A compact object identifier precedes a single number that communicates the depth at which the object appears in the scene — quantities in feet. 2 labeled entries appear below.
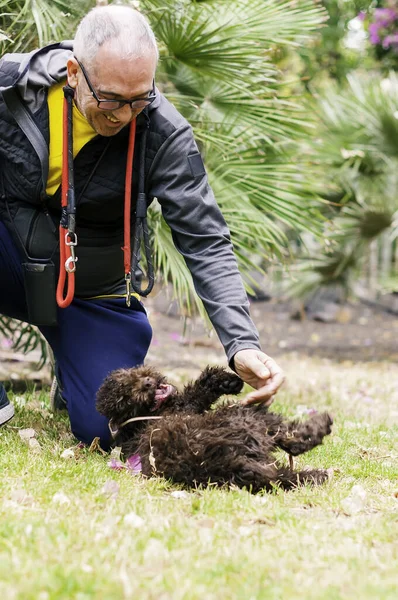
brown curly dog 8.11
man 8.44
